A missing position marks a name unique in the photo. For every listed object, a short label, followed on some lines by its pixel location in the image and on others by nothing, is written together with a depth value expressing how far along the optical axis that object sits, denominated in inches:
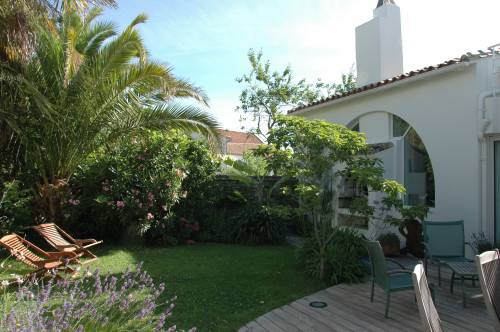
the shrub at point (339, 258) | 295.3
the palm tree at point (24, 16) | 302.8
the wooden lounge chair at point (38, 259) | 274.4
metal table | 238.5
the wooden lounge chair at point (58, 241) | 313.9
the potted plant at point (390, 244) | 372.5
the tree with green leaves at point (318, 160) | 275.7
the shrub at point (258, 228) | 464.1
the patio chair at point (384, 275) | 221.6
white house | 310.0
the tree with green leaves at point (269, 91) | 1125.1
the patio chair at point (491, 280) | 131.3
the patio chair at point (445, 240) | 286.7
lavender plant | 132.3
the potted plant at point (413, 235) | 360.2
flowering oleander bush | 419.5
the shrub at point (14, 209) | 371.2
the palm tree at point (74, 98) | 356.2
